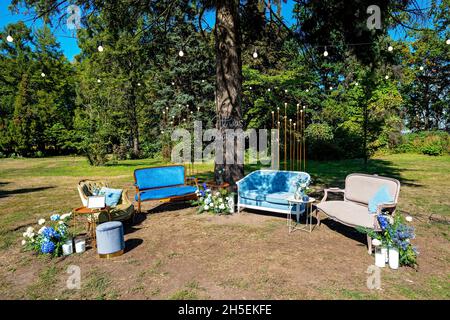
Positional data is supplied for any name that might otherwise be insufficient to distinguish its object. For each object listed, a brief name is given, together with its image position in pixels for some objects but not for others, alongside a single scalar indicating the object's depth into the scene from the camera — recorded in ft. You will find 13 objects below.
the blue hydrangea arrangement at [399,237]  12.33
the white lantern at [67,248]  14.33
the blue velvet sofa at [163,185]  21.32
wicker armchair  17.11
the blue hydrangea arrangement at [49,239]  14.12
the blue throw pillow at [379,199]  14.60
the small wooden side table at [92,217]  15.60
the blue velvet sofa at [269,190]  19.40
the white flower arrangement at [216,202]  21.26
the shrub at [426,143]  64.13
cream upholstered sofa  14.38
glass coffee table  17.20
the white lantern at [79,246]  14.57
